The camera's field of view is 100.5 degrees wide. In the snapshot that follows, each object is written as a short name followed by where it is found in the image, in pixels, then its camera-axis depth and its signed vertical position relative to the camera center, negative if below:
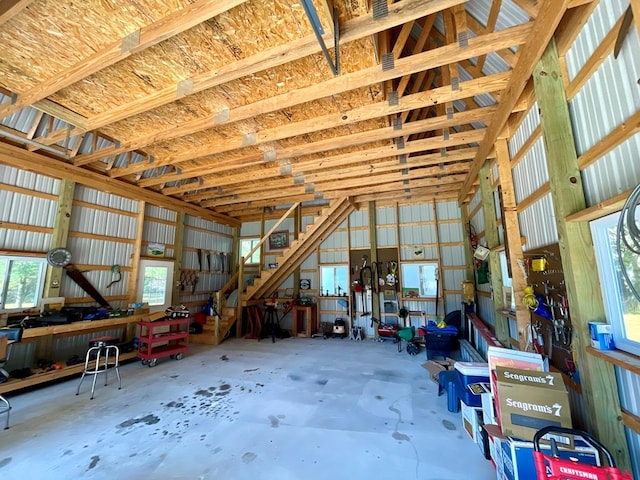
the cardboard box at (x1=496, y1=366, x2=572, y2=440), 1.93 -0.92
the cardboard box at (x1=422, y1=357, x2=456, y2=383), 4.29 -1.45
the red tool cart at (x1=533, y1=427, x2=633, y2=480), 1.36 -1.00
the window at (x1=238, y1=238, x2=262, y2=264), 10.34 +1.45
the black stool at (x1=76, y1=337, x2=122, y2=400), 4.25 -1.46
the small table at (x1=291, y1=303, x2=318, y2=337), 8.38 -1.23
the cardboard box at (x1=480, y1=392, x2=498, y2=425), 2.37 -1.19
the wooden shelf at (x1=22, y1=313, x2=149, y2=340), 4.10 -0.72
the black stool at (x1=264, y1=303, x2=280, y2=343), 7.95 -1.22
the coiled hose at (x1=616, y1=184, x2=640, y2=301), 1.39 +0.32
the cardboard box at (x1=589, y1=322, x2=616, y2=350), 1.84 -0.40
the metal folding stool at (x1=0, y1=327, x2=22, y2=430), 3.39 -0.69
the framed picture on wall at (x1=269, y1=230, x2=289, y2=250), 9.75 +1.53
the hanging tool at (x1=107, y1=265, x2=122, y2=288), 6.20 +0.29
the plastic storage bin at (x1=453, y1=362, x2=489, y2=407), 2.84 -1.09
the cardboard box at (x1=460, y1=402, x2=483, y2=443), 2.73 -1.48
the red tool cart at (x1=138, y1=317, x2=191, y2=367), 5.32 -1.21
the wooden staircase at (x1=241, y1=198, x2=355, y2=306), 7.78 +1.03
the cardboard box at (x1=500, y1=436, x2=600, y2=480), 1.71 -1.17
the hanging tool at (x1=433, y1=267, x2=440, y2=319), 7.56 -0.06
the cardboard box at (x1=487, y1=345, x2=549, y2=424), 2.41 -0.75
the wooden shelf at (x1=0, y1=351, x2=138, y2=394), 3.90 -1.47
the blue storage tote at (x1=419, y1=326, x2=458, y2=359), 5.68 -1.29
